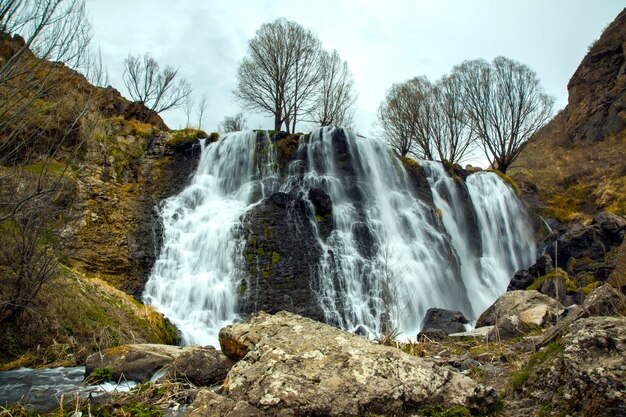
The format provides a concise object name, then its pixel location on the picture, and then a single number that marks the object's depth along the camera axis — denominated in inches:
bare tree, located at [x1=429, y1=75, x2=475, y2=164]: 1186.6
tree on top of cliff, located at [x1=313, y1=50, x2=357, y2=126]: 1181.1
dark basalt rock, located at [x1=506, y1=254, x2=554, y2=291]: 589.2
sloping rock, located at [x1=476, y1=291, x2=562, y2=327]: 322.3
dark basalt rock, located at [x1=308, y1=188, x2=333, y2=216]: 651.5
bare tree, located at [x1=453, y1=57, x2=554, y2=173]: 1137.4
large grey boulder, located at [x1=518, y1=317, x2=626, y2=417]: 107.0
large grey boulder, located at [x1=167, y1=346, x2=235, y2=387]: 200.4
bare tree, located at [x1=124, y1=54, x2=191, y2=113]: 1066.7
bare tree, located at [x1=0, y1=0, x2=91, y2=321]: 193.6
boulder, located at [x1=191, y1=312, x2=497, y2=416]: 125.6
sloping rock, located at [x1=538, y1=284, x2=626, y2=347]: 193.3
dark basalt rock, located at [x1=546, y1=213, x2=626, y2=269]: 656.4
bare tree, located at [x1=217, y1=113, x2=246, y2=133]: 1642.7
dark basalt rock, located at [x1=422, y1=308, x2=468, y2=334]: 472.9
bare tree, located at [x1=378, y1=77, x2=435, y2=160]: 1181.1
